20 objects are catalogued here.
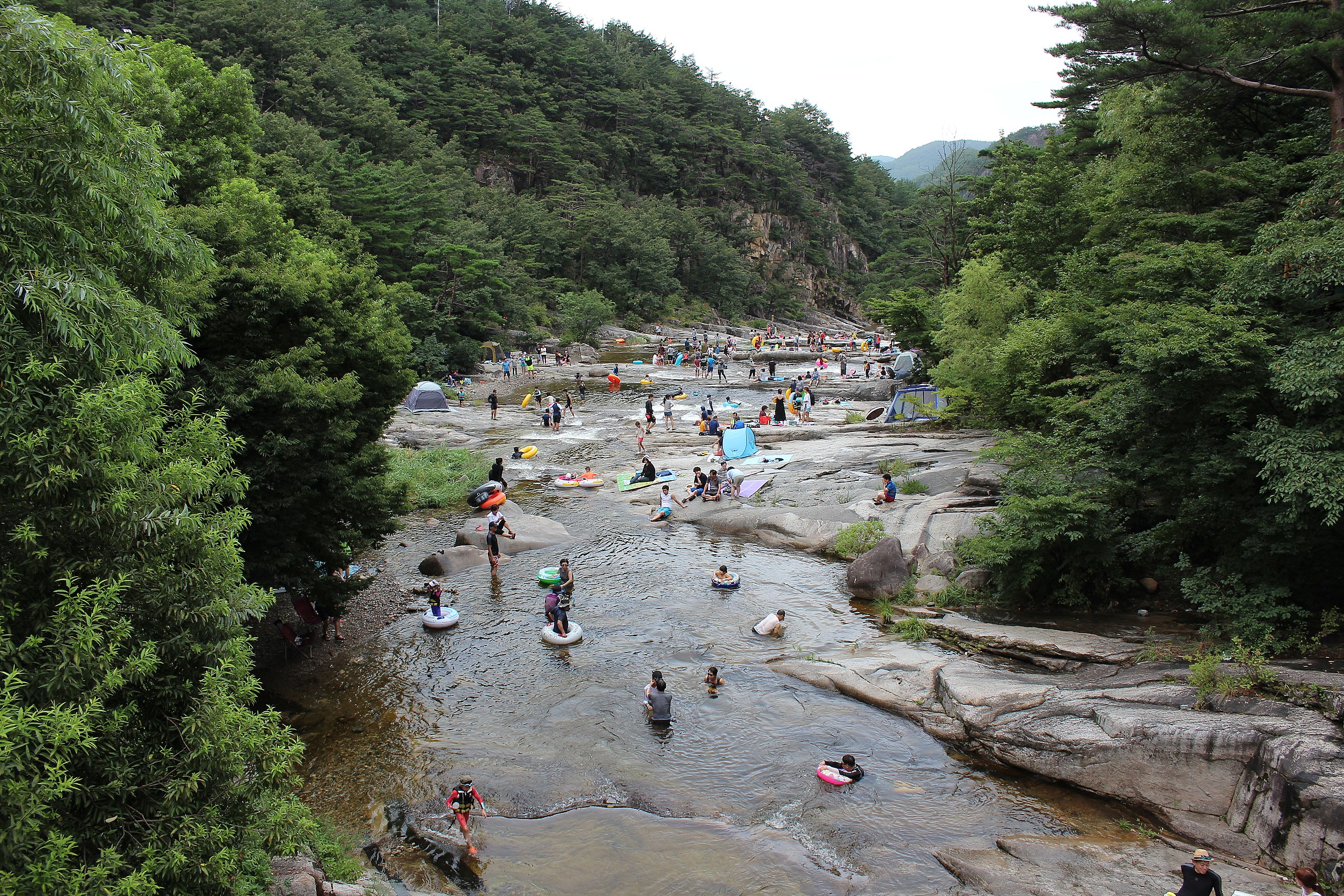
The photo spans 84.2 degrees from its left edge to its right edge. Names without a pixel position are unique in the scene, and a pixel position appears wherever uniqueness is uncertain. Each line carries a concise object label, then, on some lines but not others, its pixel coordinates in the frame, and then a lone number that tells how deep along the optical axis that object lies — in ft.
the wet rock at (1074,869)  26.30
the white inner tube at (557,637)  47.29
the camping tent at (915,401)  103.71
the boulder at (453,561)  58.90
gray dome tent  116.37
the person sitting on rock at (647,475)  81.51
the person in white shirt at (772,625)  48.55
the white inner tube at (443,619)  48.73
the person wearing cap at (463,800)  29.78
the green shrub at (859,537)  61.41
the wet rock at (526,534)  63.67
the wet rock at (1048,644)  38.14
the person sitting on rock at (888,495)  67.05
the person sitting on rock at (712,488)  75.25
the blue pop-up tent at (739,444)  89.30
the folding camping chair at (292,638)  43.83
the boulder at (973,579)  50.42
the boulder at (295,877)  21.58
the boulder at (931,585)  52.08
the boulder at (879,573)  54.24
